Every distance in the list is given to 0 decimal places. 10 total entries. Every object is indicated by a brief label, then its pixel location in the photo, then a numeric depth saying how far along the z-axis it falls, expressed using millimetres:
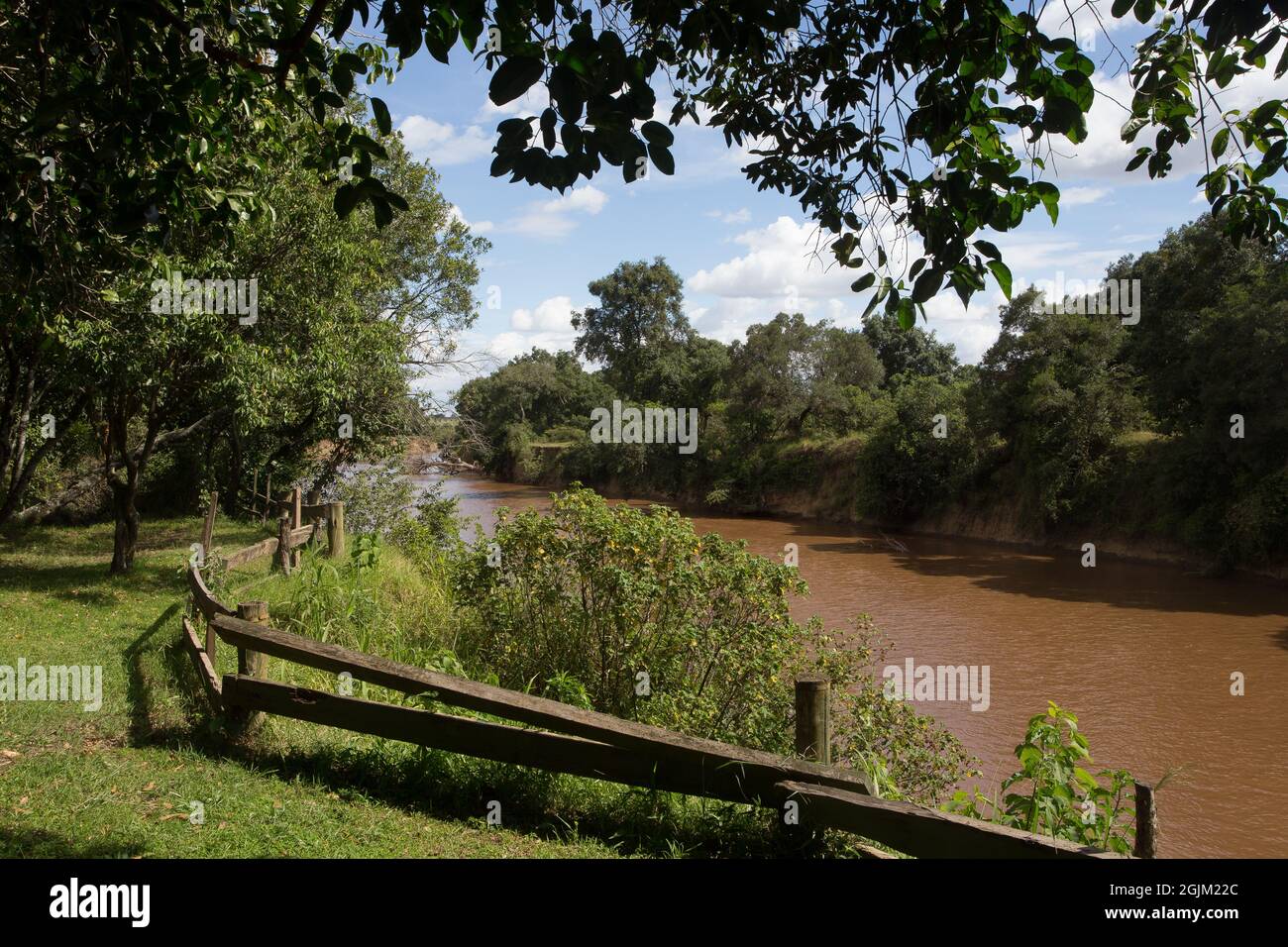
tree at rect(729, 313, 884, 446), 37000
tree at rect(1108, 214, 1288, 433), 20797
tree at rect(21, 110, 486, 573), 8695
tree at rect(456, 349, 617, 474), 56250
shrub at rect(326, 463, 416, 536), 17500
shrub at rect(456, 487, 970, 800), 6637
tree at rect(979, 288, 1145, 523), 25078
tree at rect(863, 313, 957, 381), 43438
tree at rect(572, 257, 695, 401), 53938
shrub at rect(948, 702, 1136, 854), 4230
